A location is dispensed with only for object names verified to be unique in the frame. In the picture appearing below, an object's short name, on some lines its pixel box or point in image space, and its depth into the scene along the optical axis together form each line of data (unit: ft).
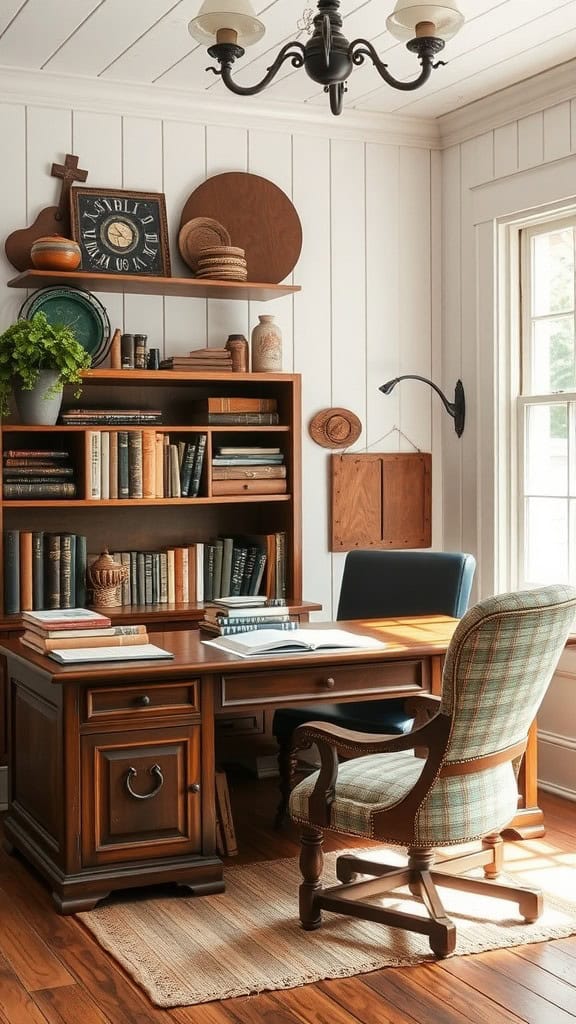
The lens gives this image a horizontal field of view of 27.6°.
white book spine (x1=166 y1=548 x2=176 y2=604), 15.57
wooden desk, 10.95
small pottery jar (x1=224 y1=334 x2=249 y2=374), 15.79
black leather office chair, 13.30
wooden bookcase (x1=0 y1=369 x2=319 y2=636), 14.92
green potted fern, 13.98
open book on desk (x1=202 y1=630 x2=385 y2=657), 11.62
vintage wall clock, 15.38
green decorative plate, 15.02
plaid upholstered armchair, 9.54
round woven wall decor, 16.96
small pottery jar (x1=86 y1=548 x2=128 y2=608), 14.85
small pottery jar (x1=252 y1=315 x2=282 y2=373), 15.97
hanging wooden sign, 17.17
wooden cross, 15.35
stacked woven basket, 15.48
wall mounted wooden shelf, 14.75
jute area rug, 9.54
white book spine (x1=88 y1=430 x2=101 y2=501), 14.79
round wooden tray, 16.20
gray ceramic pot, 14.29
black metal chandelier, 9.18
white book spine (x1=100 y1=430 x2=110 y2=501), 14.88
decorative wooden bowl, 14.49
